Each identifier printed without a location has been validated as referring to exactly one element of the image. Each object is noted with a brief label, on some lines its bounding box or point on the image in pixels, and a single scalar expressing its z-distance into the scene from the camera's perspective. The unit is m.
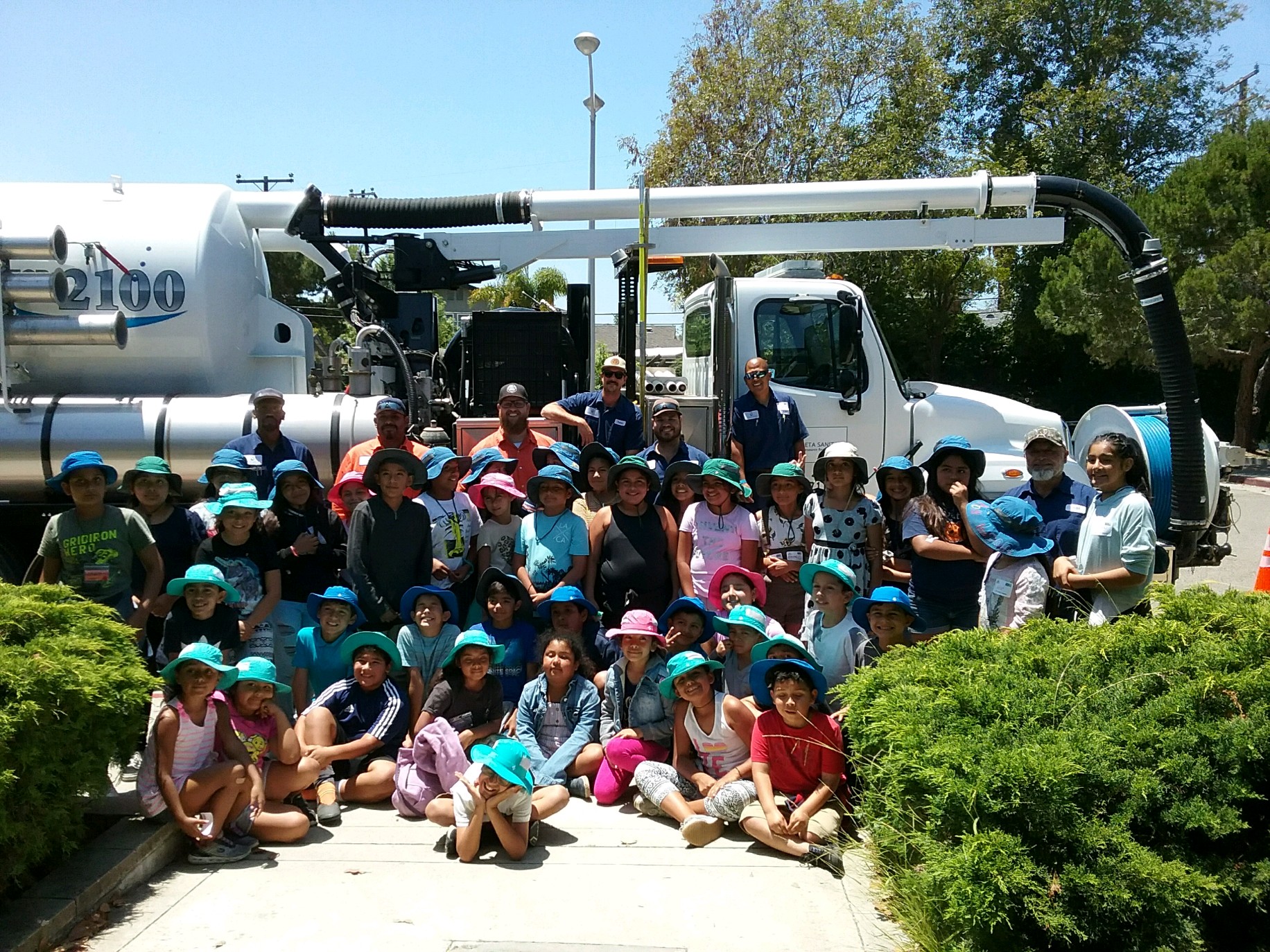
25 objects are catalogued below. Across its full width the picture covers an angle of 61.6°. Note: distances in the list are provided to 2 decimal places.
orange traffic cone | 8.45
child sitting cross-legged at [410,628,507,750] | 5.43
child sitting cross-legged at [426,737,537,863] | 4.53
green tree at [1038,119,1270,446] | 21.97
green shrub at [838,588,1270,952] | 3.07
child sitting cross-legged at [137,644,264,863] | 4.56
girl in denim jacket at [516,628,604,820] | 5.37
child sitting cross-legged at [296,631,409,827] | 5.27
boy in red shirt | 4.73
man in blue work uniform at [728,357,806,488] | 7.46
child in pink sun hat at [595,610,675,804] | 5.36
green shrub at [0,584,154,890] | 3.74
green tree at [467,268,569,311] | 29.81
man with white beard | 5.58
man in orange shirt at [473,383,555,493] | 7.21
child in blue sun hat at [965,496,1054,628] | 5.27
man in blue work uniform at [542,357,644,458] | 7.63
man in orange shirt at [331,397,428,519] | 6.74
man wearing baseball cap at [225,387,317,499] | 6.67
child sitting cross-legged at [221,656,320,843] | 4.89
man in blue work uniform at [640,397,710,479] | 7.00
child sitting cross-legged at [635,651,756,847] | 5.00
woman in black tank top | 6.23
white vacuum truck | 7.79
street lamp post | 20.12
